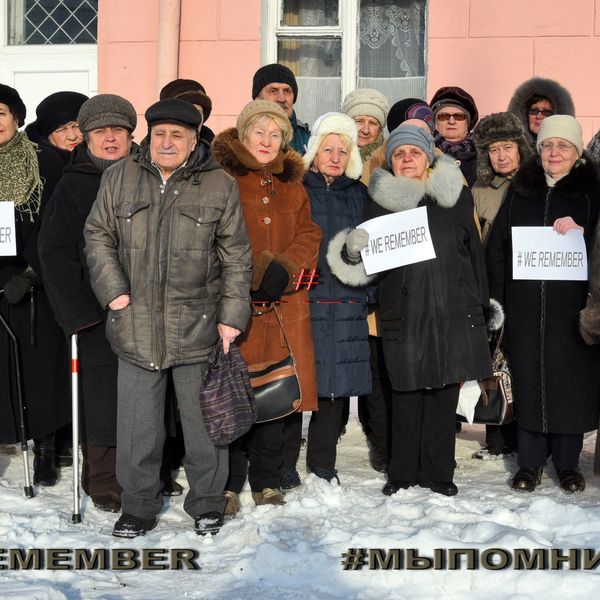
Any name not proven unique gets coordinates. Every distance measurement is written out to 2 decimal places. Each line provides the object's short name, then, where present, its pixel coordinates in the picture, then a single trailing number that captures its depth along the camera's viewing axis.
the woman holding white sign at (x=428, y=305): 5.01
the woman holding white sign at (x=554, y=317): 5.18
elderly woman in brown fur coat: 4.78
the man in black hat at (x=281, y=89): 6.04
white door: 8.91
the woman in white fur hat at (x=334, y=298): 5.06
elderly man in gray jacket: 4.34
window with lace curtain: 8.52
